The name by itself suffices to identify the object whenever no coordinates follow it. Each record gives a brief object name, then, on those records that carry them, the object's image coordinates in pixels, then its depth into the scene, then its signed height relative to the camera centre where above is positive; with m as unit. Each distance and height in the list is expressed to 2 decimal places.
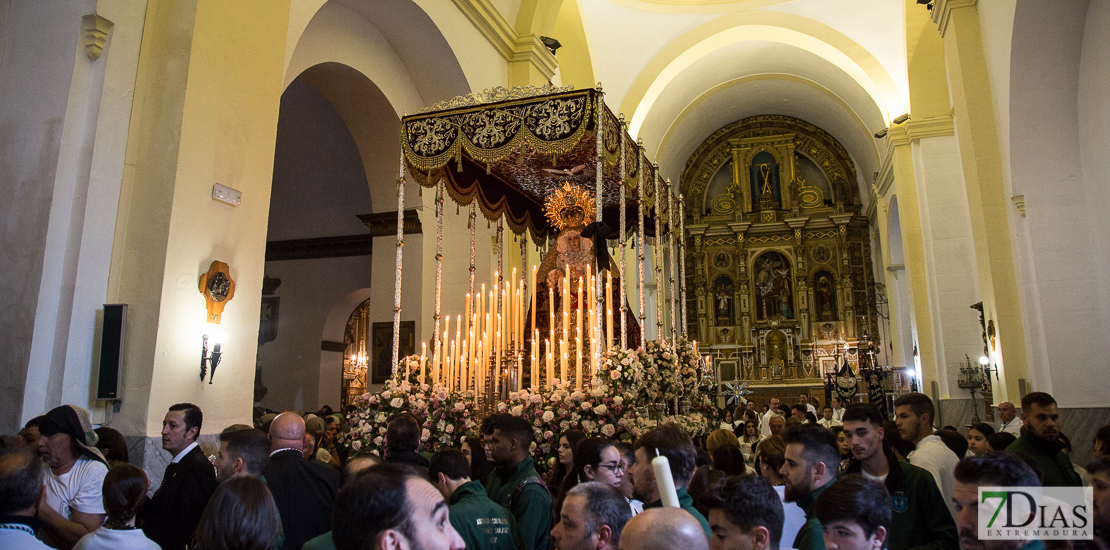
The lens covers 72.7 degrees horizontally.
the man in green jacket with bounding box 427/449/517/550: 3.03 -0.53
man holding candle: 3.06 -0.31
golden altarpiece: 23.20 +4.25
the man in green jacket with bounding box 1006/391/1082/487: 4.21 -0.31
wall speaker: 5.81 +0.24
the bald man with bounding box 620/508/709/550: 1.80 -0.35
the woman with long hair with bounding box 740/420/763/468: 8.21 -0.58
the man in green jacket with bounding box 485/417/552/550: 3.44 -0.44
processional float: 7.20 +2.25
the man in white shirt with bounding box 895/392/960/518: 3.96 -0.29
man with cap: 3.46 -0.46
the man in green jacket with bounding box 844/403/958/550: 3.09 -0.44
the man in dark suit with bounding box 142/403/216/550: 3.45 -0.53
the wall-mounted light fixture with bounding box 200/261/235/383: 6.32 +0.71
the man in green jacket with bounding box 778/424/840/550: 3.03 -0.31
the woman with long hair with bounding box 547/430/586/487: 4.15 -0.37
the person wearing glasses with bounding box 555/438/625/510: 3.36 -0.33
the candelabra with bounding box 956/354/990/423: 11.95 +0.13
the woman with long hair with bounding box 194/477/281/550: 2.19 -0.39
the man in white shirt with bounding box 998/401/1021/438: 6.64 -0.25
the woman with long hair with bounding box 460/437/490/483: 4.32 -0.41
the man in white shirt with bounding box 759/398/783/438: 10.14 -0.44
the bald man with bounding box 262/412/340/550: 3.55 -0.48
